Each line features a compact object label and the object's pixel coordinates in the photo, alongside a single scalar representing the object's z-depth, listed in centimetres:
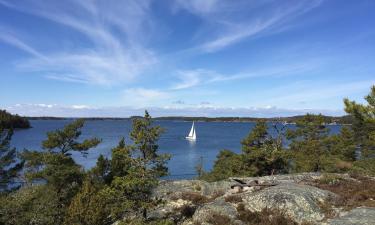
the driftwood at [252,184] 2188
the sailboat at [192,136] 16276
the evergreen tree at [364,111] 2756
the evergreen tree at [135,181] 1614
